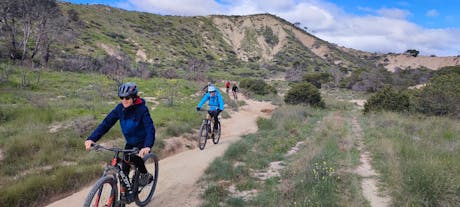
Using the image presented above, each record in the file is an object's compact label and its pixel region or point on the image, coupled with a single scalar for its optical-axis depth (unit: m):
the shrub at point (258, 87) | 35.85
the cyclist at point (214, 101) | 10.41
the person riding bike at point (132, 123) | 4.34
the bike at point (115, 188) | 4.01
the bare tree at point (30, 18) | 28.81
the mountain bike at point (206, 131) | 10.24
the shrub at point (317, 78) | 57.36
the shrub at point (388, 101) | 22.25
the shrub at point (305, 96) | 26.56
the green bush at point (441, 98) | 18.42
